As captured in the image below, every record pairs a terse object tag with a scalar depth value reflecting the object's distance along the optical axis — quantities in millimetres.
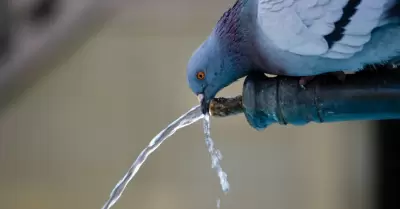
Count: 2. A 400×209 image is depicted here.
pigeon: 4044
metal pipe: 4061
